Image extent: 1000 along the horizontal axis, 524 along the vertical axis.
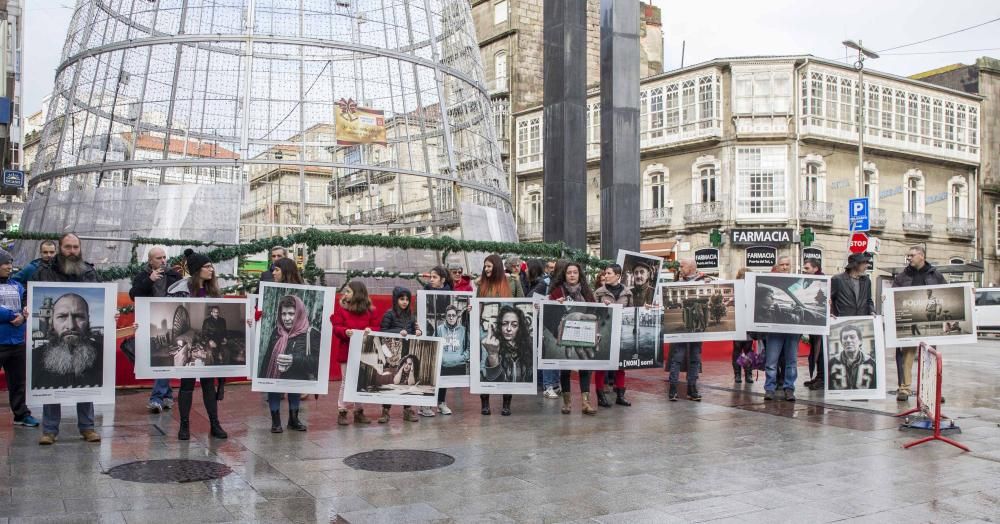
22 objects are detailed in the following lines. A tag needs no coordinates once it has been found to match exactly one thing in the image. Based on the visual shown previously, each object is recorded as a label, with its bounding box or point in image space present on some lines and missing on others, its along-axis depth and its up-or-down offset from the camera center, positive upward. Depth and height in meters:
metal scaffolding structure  16.03 +3.40
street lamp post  30.97 +8.76
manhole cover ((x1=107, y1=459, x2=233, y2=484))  6.55 -1.44
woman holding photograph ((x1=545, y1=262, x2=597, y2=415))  10.28 +0.05
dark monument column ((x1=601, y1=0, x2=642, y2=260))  16.45 +3.27
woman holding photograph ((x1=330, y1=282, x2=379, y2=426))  9.29 -0.29
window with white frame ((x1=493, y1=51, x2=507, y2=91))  50.62 +13.26
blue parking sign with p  25.02 +2.41
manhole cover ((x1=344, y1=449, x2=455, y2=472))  7.14 -1.45
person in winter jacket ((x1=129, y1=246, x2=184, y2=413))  9.30 +0.07
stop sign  24.95 +1.57
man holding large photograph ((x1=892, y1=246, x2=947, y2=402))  10.98 +0.21
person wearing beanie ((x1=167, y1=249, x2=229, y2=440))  8.26 -0.03
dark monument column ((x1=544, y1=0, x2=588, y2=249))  16.48 +3.38
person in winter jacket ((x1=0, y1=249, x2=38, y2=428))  8.09 -0.39
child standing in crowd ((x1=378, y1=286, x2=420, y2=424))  9.51 -0.29
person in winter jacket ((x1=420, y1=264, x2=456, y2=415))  10.26 +0.06
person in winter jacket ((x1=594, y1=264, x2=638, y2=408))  10.47 +0.00
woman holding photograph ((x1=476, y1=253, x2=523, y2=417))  10.34 +0.14
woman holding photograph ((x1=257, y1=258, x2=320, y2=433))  8.68 -0.62
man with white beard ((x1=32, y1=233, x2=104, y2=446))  7.92 -0.47
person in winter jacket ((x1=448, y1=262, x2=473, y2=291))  11.48 +0.17
